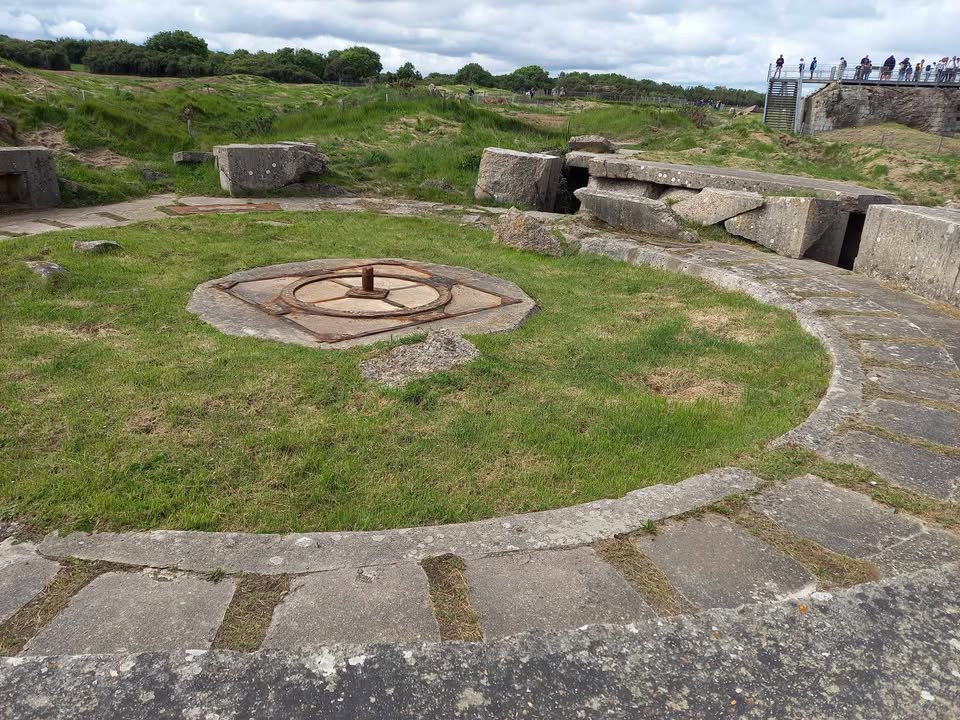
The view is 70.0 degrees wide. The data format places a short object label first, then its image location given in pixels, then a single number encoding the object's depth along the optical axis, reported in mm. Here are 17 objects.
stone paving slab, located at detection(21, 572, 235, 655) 1945
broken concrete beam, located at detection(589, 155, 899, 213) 8281
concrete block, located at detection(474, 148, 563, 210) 11125
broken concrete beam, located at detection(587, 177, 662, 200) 10781
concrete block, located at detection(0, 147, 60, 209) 9180
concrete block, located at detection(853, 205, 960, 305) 5848
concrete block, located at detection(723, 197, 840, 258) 7648
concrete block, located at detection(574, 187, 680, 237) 8469
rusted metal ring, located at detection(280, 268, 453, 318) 5453
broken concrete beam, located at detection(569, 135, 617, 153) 14523
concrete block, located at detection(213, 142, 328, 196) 11102
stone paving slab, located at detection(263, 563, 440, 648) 2002
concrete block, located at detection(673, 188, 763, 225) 8344
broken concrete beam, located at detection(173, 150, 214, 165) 12383
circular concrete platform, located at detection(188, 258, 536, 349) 5121
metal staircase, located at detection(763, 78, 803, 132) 31484
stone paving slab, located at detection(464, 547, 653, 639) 2092
